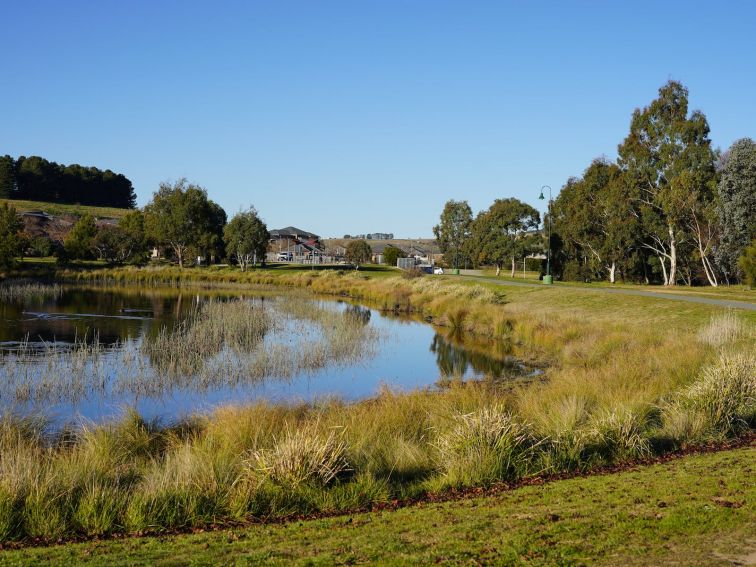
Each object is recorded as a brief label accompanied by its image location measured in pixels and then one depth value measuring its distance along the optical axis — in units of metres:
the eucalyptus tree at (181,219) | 88.12
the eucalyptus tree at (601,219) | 57.78
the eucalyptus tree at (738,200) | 45.16
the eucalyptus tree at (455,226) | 99.62
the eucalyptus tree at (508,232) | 75.25
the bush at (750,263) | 40.03
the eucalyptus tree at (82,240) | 84.88
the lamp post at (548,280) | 52.31
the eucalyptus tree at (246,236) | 88.00
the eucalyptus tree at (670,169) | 50.59
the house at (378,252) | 142.68
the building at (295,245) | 139.38
